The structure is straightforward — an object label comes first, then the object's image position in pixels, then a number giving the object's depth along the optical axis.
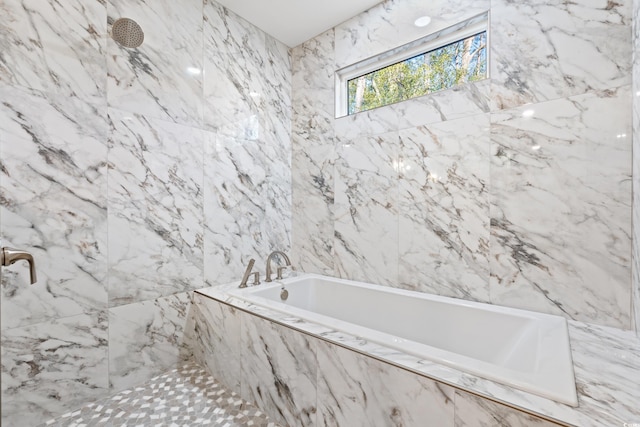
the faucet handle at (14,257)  0.92
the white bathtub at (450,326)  1.12
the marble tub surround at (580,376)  0.95
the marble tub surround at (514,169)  1.57
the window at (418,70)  2.01
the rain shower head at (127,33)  1.84
